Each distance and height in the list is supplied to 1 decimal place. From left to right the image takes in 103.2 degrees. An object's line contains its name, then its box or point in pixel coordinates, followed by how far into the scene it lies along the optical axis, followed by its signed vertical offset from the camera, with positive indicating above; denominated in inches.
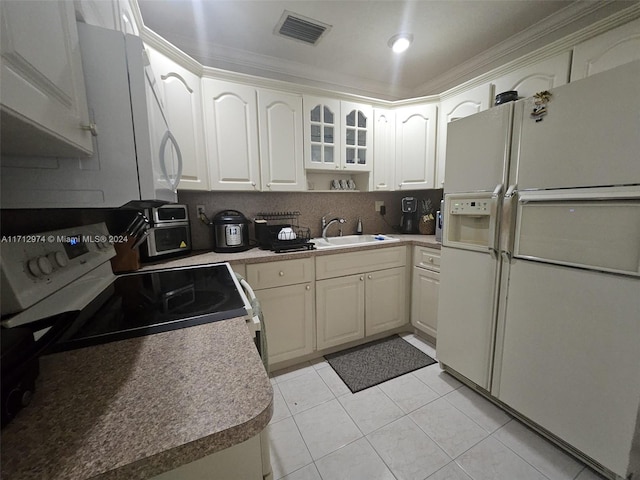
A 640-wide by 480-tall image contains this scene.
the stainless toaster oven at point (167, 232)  59.3 -6.0
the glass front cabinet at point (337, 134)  82.4 +24.7
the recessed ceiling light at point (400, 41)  72.8 +48.6
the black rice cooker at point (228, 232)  70.7 -6.7
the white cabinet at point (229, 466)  18.6 -20.6
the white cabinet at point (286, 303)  67.9 -26.9
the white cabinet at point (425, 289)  81.4 -27.7
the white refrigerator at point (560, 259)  39.3 -10.0
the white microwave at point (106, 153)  24.8 +6.3
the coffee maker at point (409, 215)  101.8 -3.6
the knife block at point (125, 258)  51.3 -10.0
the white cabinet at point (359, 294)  77.0 -28.3
